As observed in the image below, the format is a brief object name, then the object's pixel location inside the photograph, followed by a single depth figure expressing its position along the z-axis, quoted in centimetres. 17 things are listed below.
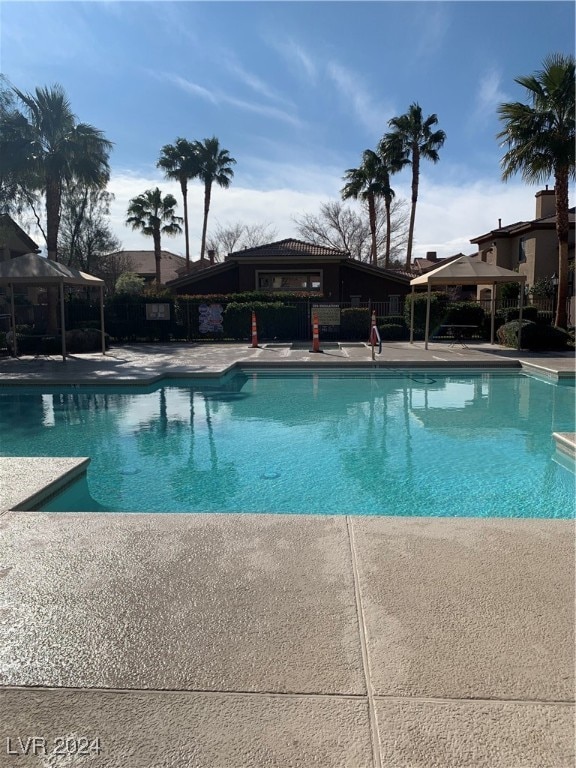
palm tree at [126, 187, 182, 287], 3947
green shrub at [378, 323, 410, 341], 2252
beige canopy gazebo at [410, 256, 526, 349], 1702
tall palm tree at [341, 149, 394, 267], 3631
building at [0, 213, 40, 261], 2759
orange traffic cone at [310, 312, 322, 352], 1747
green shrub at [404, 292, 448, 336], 2153
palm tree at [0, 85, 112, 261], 1878
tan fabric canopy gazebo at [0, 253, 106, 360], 1524
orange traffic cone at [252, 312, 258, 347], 1891
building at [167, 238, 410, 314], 2806
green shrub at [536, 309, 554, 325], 2072
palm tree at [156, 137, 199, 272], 3934
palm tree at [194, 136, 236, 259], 3997
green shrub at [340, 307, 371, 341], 2239
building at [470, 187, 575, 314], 3086
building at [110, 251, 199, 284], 4508
